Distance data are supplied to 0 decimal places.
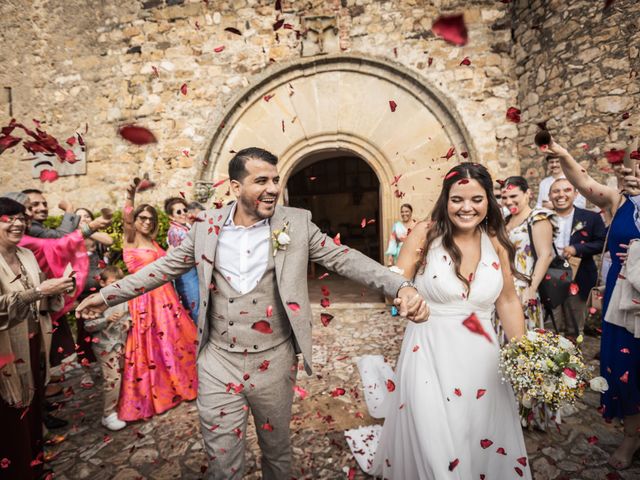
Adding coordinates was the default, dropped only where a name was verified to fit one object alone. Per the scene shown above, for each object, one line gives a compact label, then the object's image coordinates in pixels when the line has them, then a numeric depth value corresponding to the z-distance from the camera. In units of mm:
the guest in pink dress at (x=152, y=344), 3582
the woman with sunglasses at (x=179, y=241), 4285
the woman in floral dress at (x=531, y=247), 3143
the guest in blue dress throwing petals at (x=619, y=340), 2510
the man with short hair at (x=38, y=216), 3934
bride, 1976
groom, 2010
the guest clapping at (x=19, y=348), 2221
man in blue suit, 4312
